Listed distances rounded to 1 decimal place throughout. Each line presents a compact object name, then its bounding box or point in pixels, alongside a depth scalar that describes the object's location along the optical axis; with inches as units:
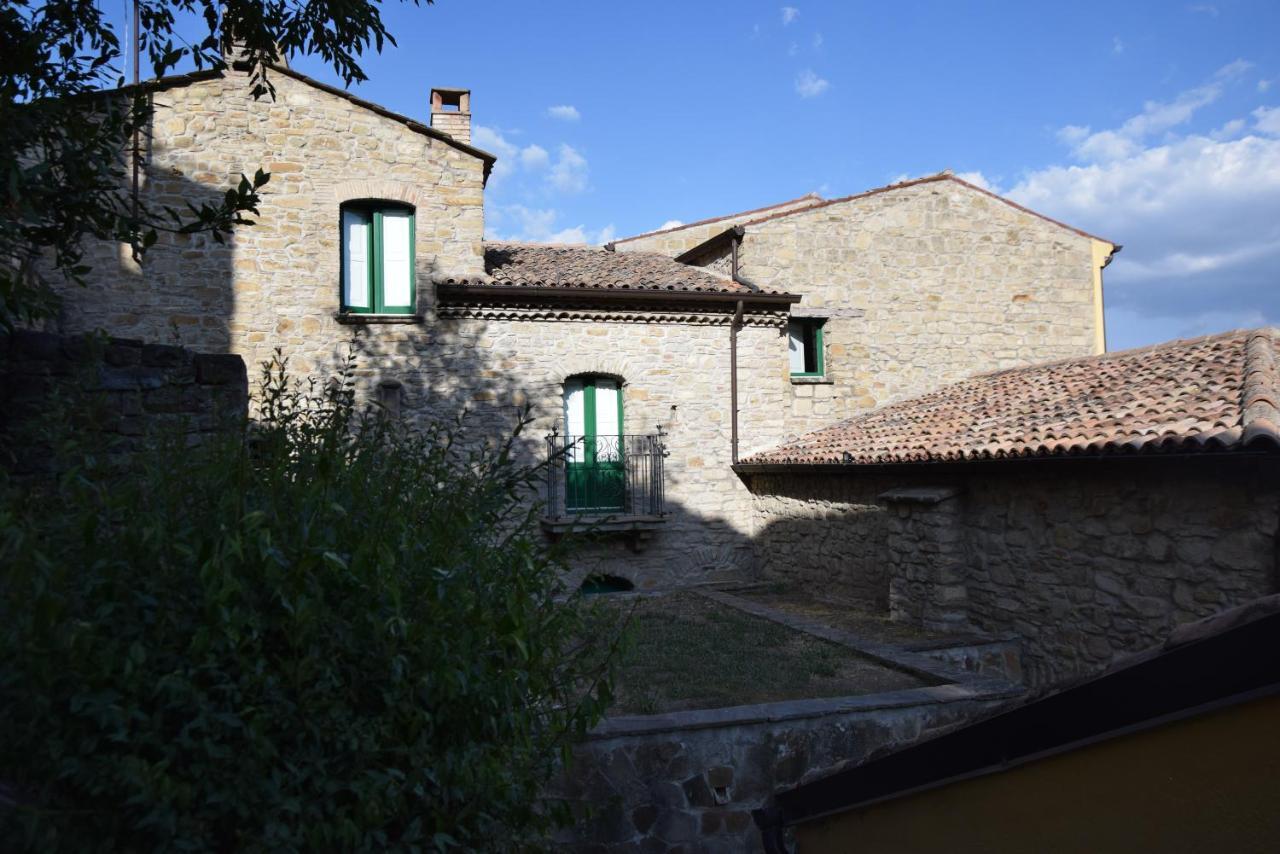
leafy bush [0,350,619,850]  77.1
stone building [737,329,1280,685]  242.1
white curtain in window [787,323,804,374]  568.7
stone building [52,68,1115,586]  458.6
